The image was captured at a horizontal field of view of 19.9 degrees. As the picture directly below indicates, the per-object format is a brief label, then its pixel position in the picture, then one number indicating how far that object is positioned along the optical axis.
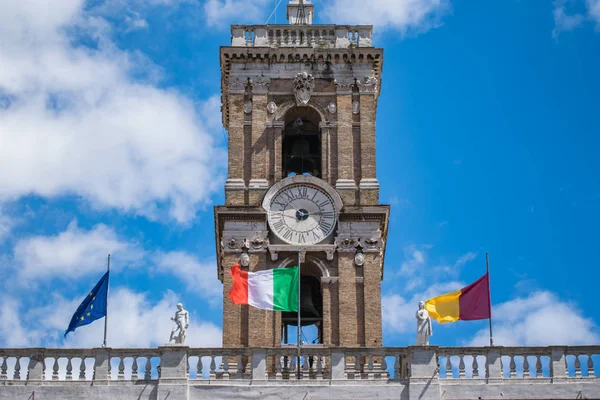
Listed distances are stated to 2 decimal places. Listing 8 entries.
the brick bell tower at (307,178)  62.12
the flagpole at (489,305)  55.32
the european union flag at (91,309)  56.56
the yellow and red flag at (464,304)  56.53
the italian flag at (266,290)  57.28
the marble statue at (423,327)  54.25
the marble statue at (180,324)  54.38
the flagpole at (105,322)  56.19
